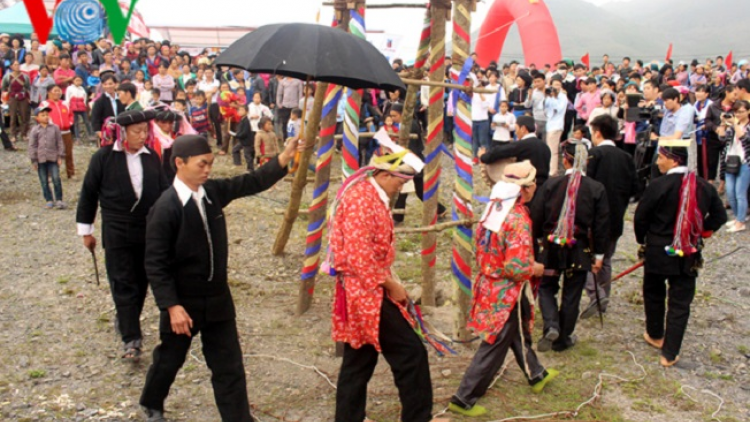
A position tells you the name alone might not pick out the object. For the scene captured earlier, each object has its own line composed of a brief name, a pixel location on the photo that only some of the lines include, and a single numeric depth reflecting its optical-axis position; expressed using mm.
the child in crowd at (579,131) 8664
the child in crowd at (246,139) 14164
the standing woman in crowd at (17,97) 15758
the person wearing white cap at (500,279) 4777
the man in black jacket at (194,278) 4176
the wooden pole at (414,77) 6488
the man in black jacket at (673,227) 5723
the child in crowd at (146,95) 14852
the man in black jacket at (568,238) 5949
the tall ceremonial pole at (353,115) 6242
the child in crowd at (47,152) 10953
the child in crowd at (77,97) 15672
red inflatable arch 20062
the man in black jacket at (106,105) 9172
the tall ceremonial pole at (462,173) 5992
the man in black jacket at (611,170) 6871
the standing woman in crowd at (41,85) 15625
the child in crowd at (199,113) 15289
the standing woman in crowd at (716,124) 11914
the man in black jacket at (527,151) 5922
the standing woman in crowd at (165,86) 16156
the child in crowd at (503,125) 13555
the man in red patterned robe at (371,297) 4074
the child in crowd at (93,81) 16734
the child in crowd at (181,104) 13577
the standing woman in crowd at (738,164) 10188
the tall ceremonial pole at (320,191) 6418
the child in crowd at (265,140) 13398
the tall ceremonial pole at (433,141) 6297
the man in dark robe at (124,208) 5406
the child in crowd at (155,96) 14266
